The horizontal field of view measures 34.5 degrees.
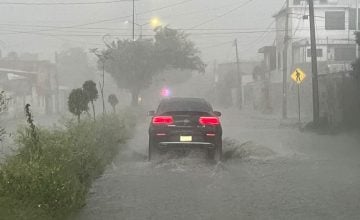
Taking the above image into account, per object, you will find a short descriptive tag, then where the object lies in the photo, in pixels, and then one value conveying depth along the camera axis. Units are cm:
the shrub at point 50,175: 723
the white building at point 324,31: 5588
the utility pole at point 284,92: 3962
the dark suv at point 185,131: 1425
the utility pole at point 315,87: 2545
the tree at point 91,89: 1877
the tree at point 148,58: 4878
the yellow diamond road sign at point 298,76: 2986
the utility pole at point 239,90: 6456
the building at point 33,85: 5141
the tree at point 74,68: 9900
